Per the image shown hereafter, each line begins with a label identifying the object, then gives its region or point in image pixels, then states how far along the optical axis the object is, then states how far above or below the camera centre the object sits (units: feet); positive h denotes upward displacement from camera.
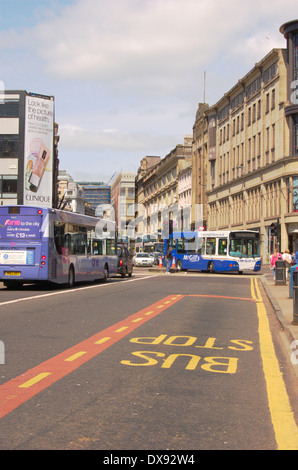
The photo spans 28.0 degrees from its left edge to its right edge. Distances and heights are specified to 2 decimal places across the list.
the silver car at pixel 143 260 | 205.46 -0.10
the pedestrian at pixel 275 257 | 105.75 +0.71
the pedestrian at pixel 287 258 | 101.75 +0.50
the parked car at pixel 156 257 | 226.99 +1.26
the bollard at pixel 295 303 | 38.47 -2.71
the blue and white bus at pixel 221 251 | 134.51 +2.38
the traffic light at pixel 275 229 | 113.39 +6.14
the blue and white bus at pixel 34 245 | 69.00 +1.70
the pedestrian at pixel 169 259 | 140.56 +0.32
